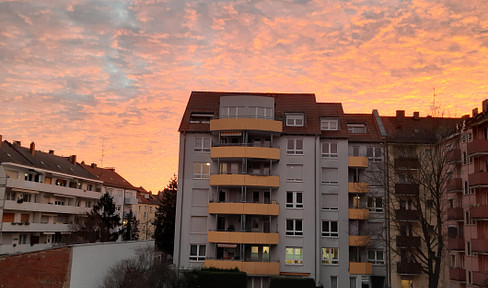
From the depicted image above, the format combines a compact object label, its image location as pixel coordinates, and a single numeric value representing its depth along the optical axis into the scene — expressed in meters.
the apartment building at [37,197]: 54.50
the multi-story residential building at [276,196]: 43.09
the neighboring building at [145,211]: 98.19
